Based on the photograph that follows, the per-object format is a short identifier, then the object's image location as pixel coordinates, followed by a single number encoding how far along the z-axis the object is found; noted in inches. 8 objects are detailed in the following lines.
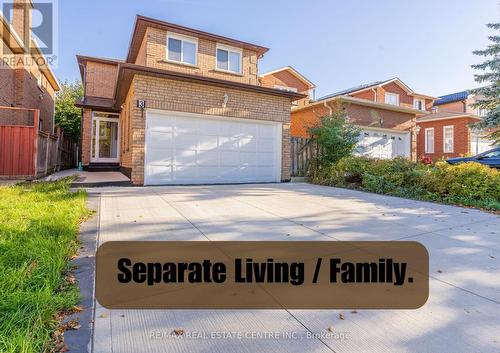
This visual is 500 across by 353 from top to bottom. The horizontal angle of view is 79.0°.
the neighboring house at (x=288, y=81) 806.5
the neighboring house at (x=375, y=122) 597.6
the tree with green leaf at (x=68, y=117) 842.8
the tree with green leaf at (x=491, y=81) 540.9
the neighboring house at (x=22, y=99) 345.7
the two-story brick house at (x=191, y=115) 351.9
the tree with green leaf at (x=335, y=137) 450.0
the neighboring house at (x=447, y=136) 781.3
